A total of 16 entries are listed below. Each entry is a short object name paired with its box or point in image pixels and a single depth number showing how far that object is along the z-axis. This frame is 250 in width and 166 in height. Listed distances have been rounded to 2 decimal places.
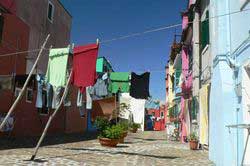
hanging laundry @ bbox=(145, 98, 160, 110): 35.78
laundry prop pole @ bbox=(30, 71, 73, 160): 9.64
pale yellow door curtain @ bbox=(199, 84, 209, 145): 11.26
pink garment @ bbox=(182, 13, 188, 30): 19.51
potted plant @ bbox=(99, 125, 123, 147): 13.63
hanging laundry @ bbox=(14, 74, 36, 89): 13.51
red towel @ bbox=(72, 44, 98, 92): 9.95
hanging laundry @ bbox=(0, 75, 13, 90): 12.92
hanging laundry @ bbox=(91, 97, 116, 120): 18.54
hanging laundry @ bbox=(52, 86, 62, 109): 10.22
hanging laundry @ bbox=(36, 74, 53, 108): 15.59
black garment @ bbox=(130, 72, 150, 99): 15.86
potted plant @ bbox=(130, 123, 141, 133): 28.12
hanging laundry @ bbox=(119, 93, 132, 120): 35.37
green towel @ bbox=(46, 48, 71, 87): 9.59
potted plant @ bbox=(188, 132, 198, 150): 13.51
